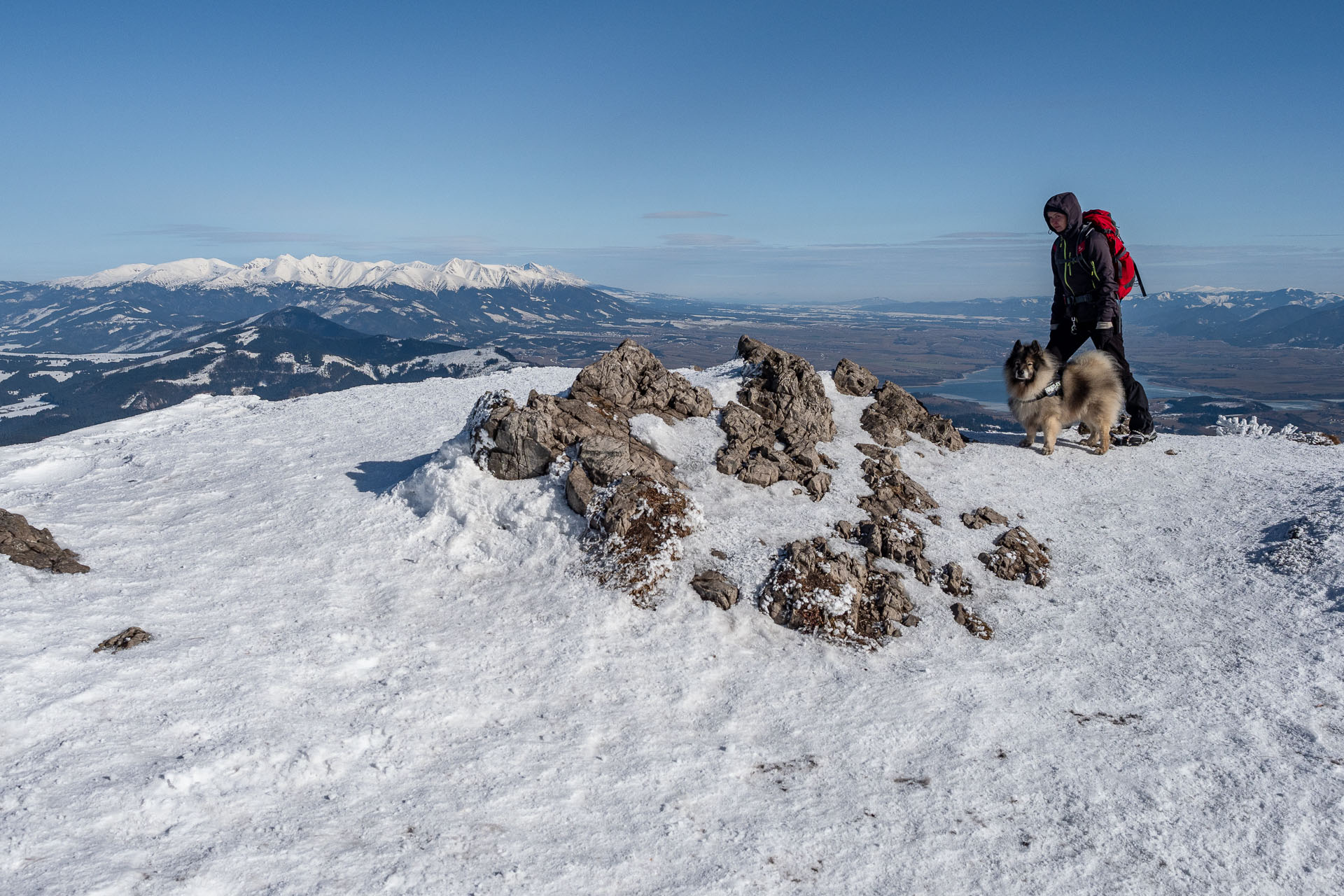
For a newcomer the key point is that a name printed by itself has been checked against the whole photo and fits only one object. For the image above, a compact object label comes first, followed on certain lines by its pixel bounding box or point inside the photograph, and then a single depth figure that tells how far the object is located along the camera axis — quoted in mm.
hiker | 12172
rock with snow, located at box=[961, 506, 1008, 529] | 10500
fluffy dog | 12406
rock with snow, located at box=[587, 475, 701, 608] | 8820
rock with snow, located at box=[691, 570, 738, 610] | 8445
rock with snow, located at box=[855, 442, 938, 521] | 10594
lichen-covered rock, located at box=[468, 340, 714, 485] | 10398
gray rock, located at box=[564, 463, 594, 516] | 9766
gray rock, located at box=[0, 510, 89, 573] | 8898
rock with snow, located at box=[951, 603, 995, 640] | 8219
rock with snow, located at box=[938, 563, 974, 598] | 8953
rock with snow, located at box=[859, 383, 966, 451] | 13086
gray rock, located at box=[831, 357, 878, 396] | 14555
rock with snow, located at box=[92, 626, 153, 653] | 7207
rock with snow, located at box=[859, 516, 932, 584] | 9289
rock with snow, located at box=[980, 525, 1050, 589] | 9367
